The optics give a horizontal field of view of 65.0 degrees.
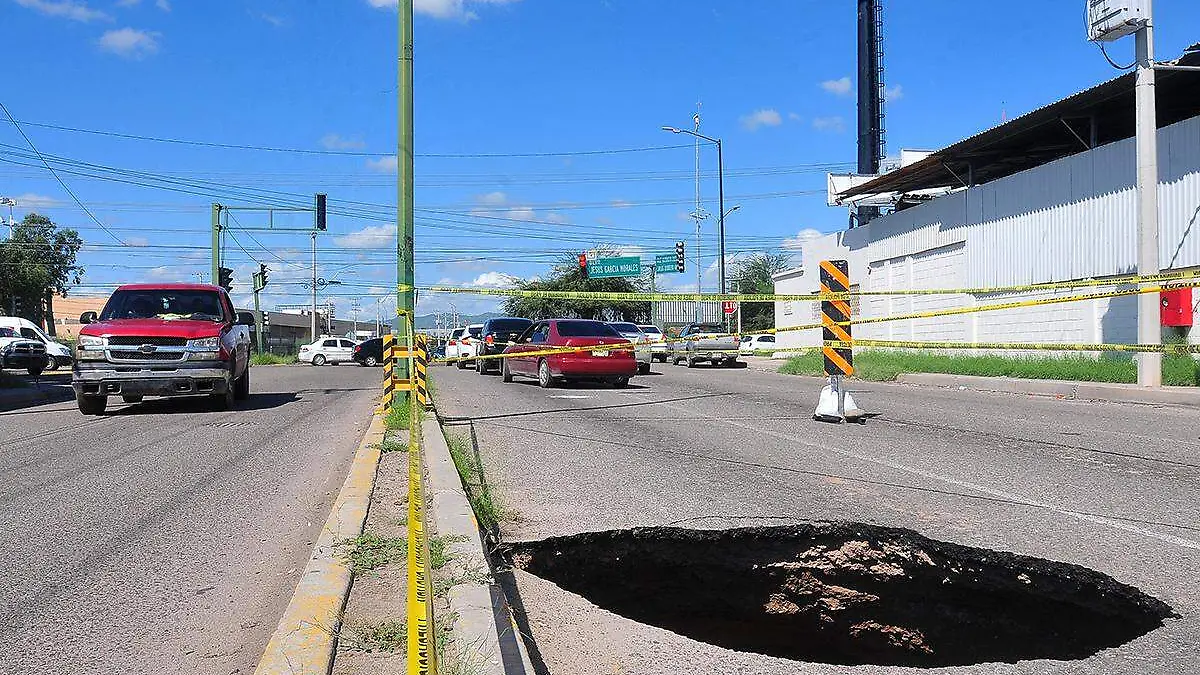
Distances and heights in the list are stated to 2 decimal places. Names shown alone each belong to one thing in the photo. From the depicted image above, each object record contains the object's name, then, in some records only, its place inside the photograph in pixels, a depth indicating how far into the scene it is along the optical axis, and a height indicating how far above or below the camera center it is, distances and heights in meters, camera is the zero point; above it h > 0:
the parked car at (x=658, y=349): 38.52 -0.68
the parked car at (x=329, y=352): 52.75 -0.85
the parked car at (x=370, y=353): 47.84 -0.85
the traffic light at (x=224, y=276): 33.69 +2.22
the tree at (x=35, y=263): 51.81 +4.38
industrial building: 18.92 +2.71
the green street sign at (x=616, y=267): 64.25 +4.55
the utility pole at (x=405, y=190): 12.30 +2.02
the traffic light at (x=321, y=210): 31.27 +4.25
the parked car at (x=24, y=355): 28.34 -0.45
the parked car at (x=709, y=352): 31.20 -0.66
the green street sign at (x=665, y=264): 63.19 +4.64
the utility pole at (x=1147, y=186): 15.30 +2.32
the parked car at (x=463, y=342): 32.72 -0.24
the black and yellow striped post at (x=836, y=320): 10.76 +0.12
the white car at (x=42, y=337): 33.94 +0.09
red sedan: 18.22 -0.45
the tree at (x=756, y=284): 79.88 +4.58
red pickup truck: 13.18 -0.16
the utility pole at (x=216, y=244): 33.34 +3.37
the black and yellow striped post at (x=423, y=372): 11.96 -0.47
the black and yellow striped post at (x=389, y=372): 12.16 -0.48
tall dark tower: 43.38 +11.34
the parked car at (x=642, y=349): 24.33 -0.41
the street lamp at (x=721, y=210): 45.56 +5.96
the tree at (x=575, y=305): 69.12 +2.22
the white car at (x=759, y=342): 43.15 -0.51
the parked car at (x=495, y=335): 26.88 -0.01
